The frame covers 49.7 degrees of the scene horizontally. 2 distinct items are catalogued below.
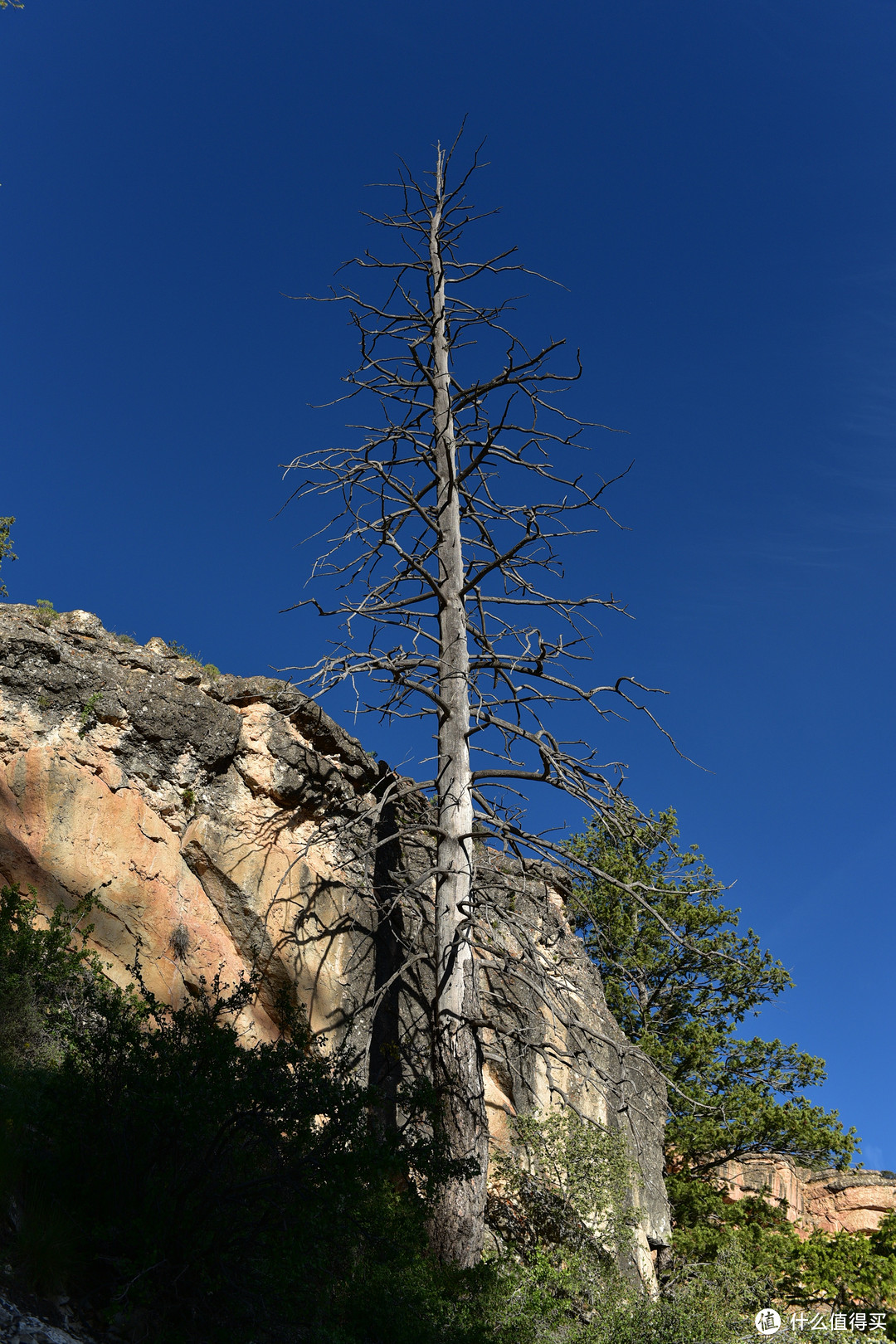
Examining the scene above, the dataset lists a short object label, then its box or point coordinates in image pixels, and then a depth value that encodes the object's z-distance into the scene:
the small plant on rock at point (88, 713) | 9.04
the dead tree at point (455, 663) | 8.28
